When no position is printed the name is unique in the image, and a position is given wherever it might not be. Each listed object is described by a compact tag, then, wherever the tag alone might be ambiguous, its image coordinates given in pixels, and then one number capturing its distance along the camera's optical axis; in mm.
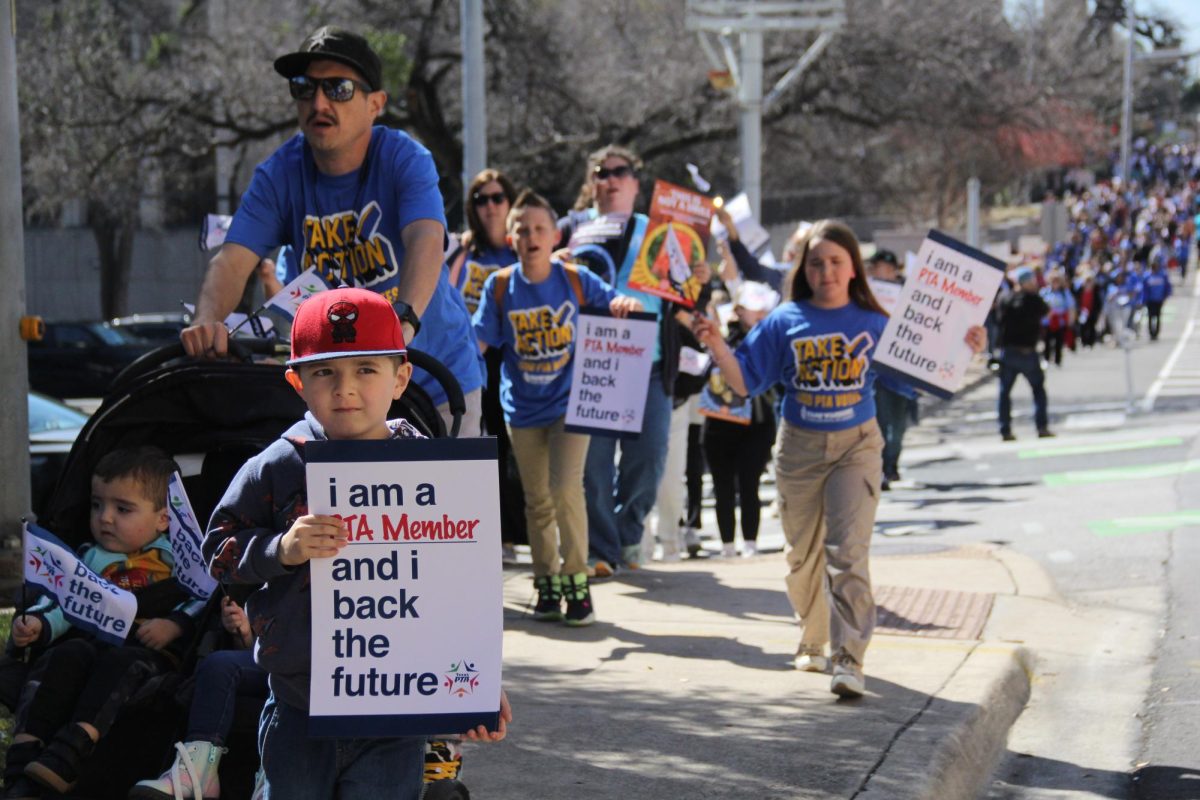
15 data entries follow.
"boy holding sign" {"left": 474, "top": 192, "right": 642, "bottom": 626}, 7949
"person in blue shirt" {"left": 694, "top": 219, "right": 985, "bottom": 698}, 6730
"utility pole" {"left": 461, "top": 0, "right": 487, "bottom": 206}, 13672
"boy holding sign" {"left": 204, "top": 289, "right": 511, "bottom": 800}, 3650
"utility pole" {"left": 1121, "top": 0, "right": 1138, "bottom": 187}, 56756
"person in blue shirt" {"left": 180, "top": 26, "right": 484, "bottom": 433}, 5293
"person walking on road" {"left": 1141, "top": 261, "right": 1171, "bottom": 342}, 39406
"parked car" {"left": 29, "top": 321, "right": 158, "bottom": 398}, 29078
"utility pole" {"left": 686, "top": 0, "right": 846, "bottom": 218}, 19016
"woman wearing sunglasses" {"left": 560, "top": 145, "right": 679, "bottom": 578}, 9031
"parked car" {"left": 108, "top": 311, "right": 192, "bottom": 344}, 30141
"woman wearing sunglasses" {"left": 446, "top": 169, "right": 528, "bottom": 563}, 8914
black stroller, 4773
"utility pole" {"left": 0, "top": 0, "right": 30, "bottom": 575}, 8320
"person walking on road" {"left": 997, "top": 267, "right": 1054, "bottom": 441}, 19297
